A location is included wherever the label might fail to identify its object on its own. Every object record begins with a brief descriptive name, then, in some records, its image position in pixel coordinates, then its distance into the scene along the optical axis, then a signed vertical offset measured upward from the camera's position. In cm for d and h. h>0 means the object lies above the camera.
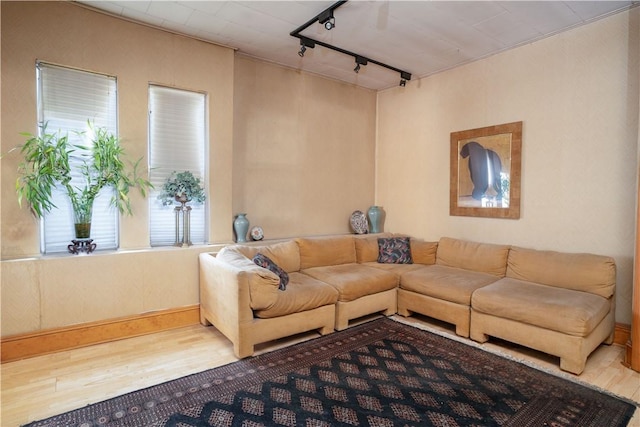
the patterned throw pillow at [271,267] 327 -61
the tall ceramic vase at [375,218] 530 -22
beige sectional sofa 286 -83
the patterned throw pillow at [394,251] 451 -62
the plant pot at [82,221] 310 -17
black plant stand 309 -39
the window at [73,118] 303 +77
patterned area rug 214 -132
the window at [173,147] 358 +60
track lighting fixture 310 +173
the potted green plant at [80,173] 288 +26
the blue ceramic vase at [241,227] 404 -28
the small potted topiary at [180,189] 355 +14
